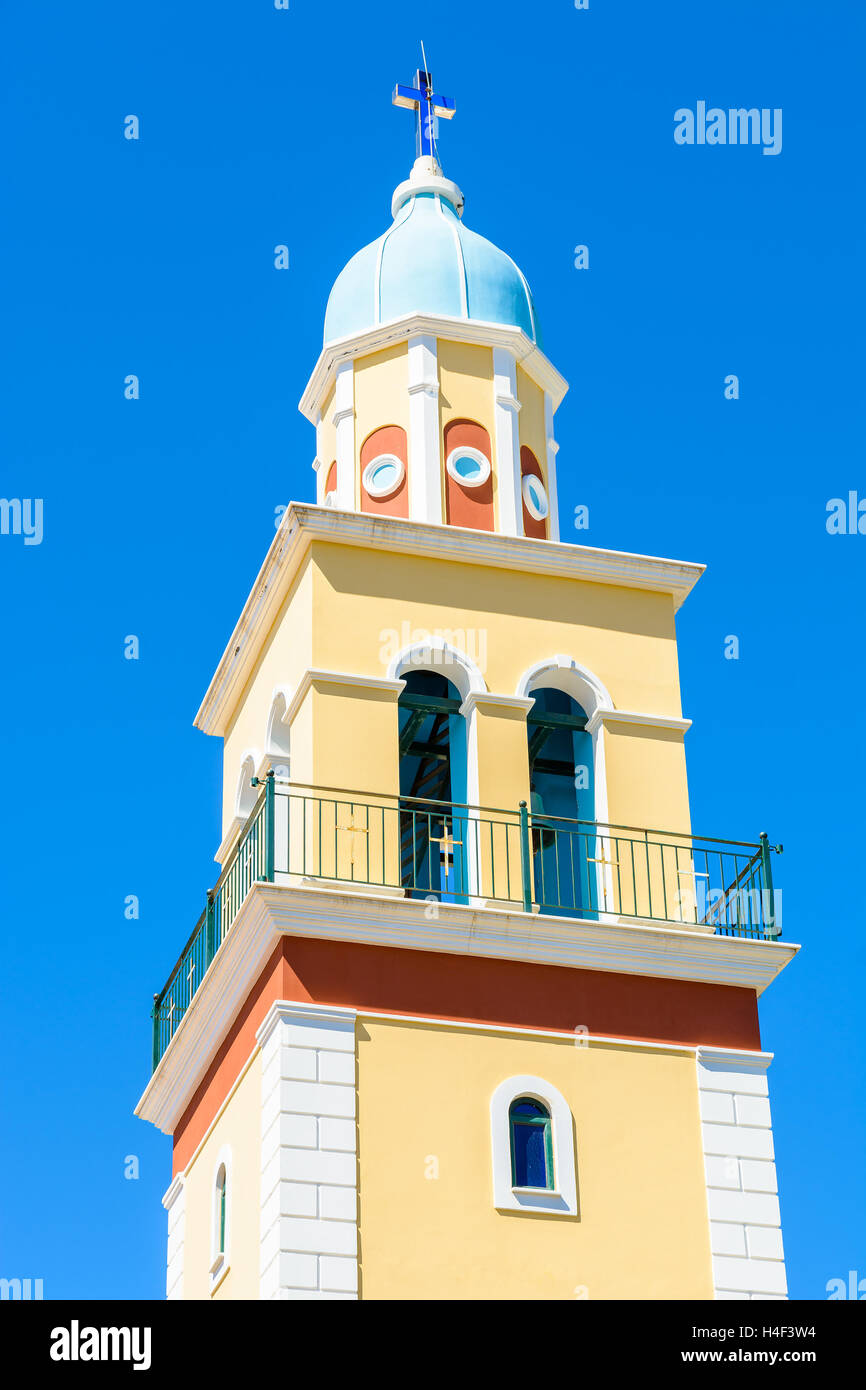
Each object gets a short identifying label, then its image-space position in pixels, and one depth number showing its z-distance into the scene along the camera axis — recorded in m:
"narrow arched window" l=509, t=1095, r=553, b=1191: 22.83
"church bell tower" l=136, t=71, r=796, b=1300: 22.44
